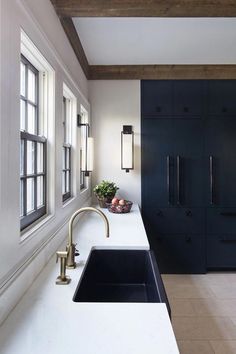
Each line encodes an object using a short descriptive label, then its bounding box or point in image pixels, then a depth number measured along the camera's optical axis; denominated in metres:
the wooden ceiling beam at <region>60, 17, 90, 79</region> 2.14
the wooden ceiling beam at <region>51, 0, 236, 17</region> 1.86
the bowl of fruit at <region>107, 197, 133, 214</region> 2.97
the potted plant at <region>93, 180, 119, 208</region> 3.29
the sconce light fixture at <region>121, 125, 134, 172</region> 3.51
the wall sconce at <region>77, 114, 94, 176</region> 2.89
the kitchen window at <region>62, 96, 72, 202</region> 2.55
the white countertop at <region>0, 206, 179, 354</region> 0.83
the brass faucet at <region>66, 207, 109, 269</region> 1.41
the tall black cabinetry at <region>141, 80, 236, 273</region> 3.63
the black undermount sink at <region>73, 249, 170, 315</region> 1.62
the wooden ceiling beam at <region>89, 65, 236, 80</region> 3.54
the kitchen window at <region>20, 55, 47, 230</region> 1.52
